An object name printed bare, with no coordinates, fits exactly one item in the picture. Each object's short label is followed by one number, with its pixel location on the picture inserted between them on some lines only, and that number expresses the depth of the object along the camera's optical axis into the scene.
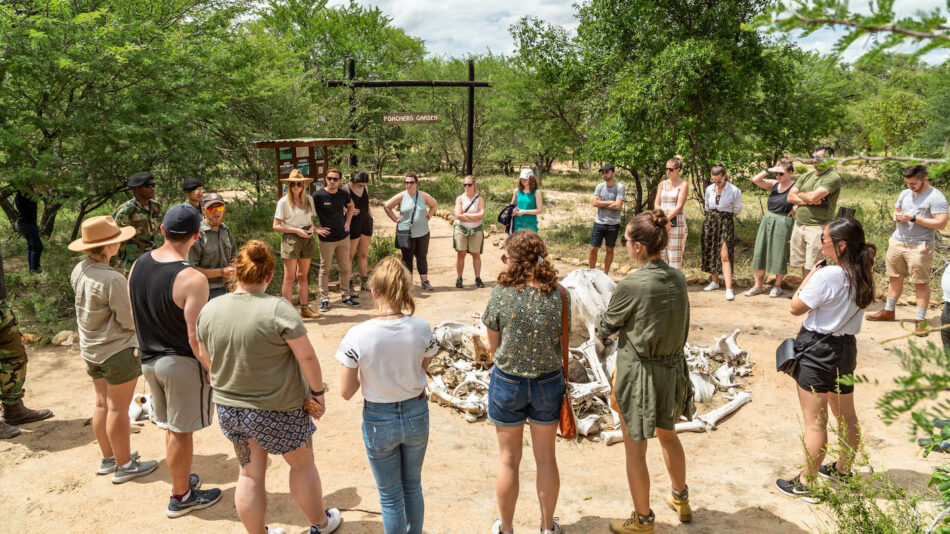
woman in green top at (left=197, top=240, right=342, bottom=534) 2.92
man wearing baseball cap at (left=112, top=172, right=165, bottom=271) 5.39
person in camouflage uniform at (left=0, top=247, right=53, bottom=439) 4.67
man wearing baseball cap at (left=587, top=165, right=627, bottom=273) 8.29
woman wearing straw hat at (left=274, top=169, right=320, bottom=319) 7.07
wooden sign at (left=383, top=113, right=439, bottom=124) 12.61
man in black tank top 3.36
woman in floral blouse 3.13
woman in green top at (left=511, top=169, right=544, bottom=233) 7.93
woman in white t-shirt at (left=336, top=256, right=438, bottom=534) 2.87
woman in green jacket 3.19
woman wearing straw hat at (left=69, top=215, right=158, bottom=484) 3.86
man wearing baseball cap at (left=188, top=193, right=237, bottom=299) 5.18
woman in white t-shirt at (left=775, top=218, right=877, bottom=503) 3.48
